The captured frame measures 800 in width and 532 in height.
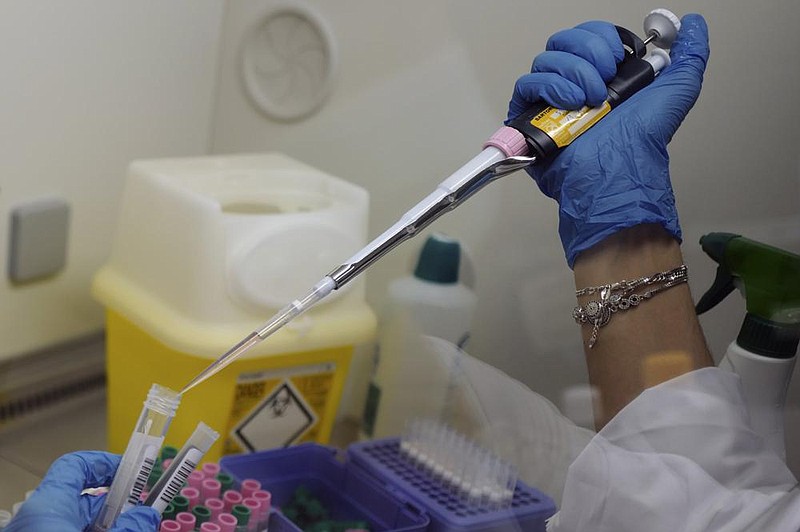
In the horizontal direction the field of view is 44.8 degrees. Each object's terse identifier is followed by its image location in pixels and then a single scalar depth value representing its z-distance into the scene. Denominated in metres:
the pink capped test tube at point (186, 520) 1.01
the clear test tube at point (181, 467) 0.99
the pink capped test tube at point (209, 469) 1.14
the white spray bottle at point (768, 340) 1.08
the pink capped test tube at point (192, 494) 1.08
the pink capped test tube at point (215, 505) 1.07
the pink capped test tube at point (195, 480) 1.11
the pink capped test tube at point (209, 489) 1.10
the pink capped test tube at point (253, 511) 1.08
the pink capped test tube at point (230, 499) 1.10
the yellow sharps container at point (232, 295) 1.24
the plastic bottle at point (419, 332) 1.39
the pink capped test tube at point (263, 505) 1.10
